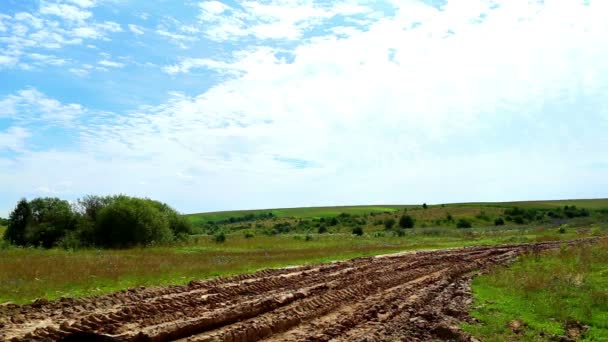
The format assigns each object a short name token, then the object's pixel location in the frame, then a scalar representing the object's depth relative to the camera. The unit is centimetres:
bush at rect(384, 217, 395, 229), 8476
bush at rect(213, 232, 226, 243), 4554
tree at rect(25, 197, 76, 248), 4288
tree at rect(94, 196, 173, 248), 4062
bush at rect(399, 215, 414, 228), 8650
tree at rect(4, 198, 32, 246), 4481
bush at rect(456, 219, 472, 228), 8375
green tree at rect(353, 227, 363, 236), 6766
